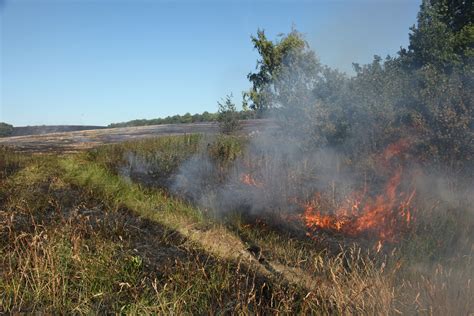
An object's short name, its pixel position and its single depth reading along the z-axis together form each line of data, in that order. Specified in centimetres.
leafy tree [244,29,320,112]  973
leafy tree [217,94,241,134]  1478
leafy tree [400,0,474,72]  972
